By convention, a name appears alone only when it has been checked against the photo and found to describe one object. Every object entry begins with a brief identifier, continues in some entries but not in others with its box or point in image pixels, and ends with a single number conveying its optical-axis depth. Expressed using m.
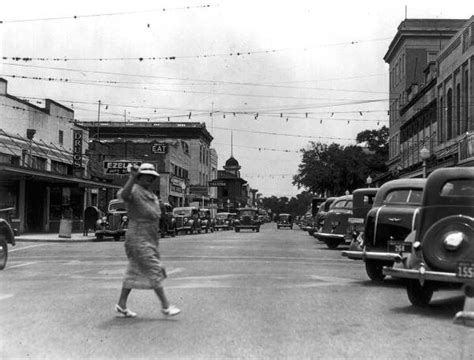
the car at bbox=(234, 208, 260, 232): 48.94
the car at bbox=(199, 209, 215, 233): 45.75
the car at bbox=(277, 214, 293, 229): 71.44
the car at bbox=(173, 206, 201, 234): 38.69
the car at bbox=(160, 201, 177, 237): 32.50
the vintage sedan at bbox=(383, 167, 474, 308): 7.89
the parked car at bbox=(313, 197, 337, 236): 23.93
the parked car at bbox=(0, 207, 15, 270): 14.00
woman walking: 7.43
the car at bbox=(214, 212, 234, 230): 56.72
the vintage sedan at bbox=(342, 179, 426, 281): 11.16
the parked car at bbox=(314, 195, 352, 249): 21.56
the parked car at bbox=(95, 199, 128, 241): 28.36
